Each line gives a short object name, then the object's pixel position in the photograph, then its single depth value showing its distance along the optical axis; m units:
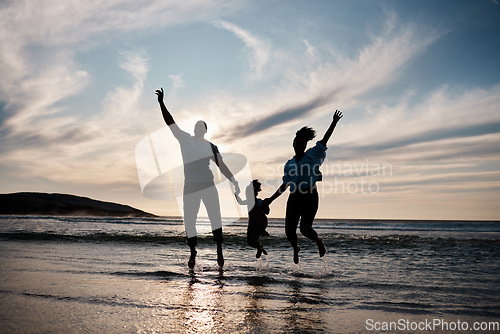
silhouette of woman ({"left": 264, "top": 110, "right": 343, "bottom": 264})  5.66
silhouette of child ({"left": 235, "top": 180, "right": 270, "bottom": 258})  7.23
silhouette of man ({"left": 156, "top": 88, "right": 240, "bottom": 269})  5.85
